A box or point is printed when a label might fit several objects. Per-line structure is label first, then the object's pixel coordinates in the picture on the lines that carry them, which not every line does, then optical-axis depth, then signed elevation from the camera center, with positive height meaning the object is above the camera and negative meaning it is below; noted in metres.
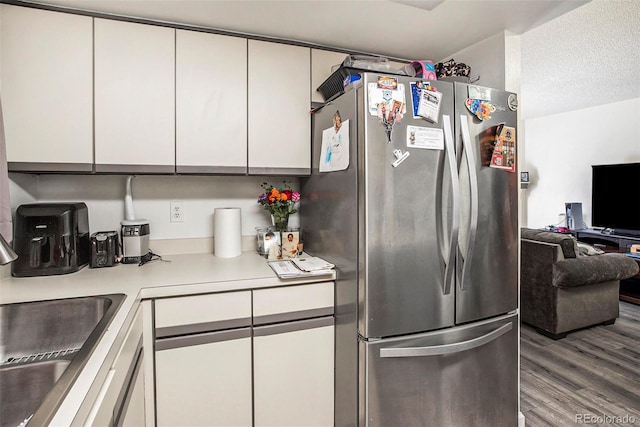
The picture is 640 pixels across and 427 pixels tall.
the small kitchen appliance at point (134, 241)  1.84 -0.14
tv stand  4.03 -0.41
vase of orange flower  2.04 +0.07
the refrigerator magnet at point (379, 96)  1.46 +0.51
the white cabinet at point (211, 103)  1.80 +0.60
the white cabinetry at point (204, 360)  1.47 -0.64
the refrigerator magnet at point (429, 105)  1.50 +0.48
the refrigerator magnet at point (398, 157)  1.48 +0.25
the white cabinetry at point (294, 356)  1.61 -0.68
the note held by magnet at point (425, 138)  1.50 +0.34
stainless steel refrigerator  1.48 -0.18
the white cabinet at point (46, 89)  1.55 +0.59
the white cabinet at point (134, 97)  1.68 +0.59
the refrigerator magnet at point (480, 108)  1.60 +0.50
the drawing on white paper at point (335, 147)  1.61 +0.34
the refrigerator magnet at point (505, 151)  1.67 +0.31
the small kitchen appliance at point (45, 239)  1.59 -0.11
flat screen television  4.54 +0.21
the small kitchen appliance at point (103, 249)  1.77 -0.17
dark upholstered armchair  2.88 -0.60
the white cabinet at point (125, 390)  0.83 -0.50
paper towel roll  2.01 -0.09
